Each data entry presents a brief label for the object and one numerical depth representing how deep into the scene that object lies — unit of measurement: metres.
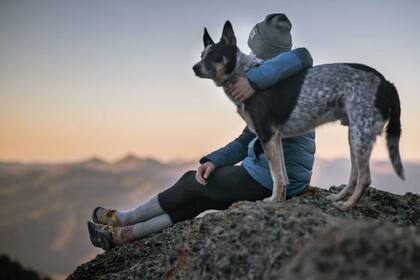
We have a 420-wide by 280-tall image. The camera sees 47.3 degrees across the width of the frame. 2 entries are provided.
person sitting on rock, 5.65
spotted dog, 4.66
